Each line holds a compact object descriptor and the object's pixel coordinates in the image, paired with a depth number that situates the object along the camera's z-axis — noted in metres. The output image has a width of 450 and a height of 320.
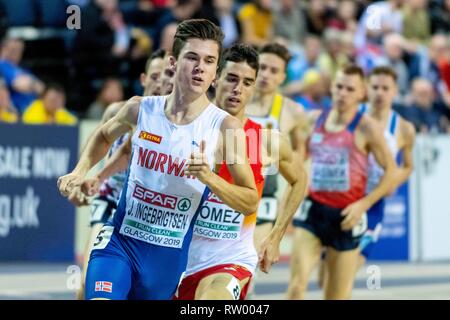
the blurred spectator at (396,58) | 20.94
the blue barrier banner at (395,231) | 18.03
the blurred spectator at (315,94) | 17.92
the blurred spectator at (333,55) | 19.77
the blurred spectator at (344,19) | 21.14
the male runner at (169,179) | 6.45
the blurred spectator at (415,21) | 22.45
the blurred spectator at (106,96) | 16.31
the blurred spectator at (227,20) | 18.80
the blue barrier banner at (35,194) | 14.98
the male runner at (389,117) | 12.23
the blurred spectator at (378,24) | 20.84
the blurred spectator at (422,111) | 18.97
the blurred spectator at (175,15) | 17.73
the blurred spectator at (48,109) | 15.53
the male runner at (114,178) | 9.09
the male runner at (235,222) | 7.28
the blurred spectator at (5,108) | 15.20
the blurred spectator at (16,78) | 16.06
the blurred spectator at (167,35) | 16.72
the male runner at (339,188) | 10.34
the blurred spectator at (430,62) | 21.73
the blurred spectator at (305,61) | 19.11
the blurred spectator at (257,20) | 19.34
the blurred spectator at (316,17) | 21.39
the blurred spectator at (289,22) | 20.16
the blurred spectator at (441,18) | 23.95
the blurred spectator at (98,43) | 16.95
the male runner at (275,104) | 10.46
